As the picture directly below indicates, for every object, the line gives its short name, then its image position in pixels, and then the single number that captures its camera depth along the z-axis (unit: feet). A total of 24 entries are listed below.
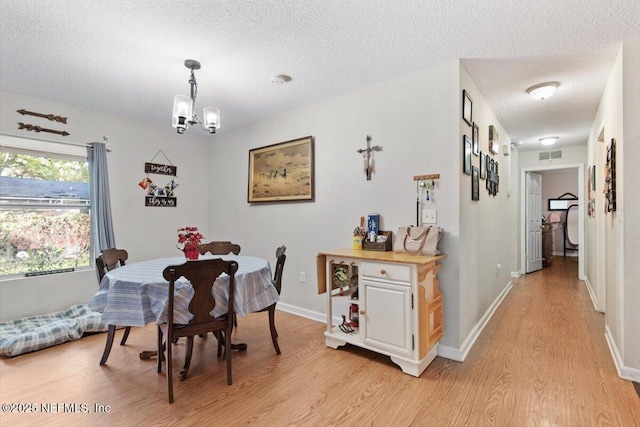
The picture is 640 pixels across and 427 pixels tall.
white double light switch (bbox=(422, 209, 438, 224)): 8.89
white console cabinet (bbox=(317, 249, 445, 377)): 7.59
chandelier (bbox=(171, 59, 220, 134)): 7.65
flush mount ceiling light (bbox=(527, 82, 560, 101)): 9.89
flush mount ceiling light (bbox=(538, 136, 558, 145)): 16.60
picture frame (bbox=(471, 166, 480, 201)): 9.76
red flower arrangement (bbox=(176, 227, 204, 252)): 8.84
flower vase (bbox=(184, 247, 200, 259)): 8.86
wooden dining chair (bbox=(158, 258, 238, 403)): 6.64
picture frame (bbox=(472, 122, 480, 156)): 9.94
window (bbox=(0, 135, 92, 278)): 10.80
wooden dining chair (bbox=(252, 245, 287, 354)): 8.90
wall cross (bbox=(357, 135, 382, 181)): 10.21
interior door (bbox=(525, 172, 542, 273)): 20.27
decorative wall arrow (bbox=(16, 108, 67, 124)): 10.87
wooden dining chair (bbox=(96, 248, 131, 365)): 8.19
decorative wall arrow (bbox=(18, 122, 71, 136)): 10.88
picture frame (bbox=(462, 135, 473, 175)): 8.83
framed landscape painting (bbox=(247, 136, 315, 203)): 12.00
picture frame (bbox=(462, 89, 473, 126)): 8.74
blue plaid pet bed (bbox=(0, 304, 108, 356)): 8.75
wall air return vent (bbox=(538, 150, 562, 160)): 19.14
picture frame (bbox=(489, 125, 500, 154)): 12.26
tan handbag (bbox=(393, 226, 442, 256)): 8.36
